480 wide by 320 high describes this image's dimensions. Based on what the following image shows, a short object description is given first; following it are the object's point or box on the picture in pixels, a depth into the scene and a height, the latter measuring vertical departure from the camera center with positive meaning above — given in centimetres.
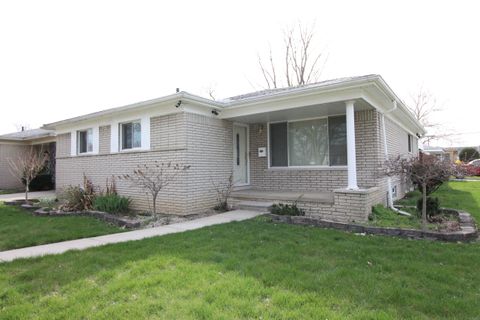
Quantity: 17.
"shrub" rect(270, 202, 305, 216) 693 -95
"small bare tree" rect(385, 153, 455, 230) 577 -4
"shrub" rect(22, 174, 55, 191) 1541 -56
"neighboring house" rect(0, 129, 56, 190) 1652 +127
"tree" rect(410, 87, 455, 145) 3216 +588
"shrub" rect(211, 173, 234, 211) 848 -63
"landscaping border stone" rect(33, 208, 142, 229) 659 -113
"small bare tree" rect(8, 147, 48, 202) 1653 +92
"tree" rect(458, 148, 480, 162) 3344 +139
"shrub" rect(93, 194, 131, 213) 799 -88
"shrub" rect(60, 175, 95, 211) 877 -82
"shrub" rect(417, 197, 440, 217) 684 -89
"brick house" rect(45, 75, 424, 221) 698 +73
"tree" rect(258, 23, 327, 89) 2303 +847
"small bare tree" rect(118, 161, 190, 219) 773 -12
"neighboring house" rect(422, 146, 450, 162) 3246 +186
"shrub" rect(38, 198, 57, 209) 988 -106
